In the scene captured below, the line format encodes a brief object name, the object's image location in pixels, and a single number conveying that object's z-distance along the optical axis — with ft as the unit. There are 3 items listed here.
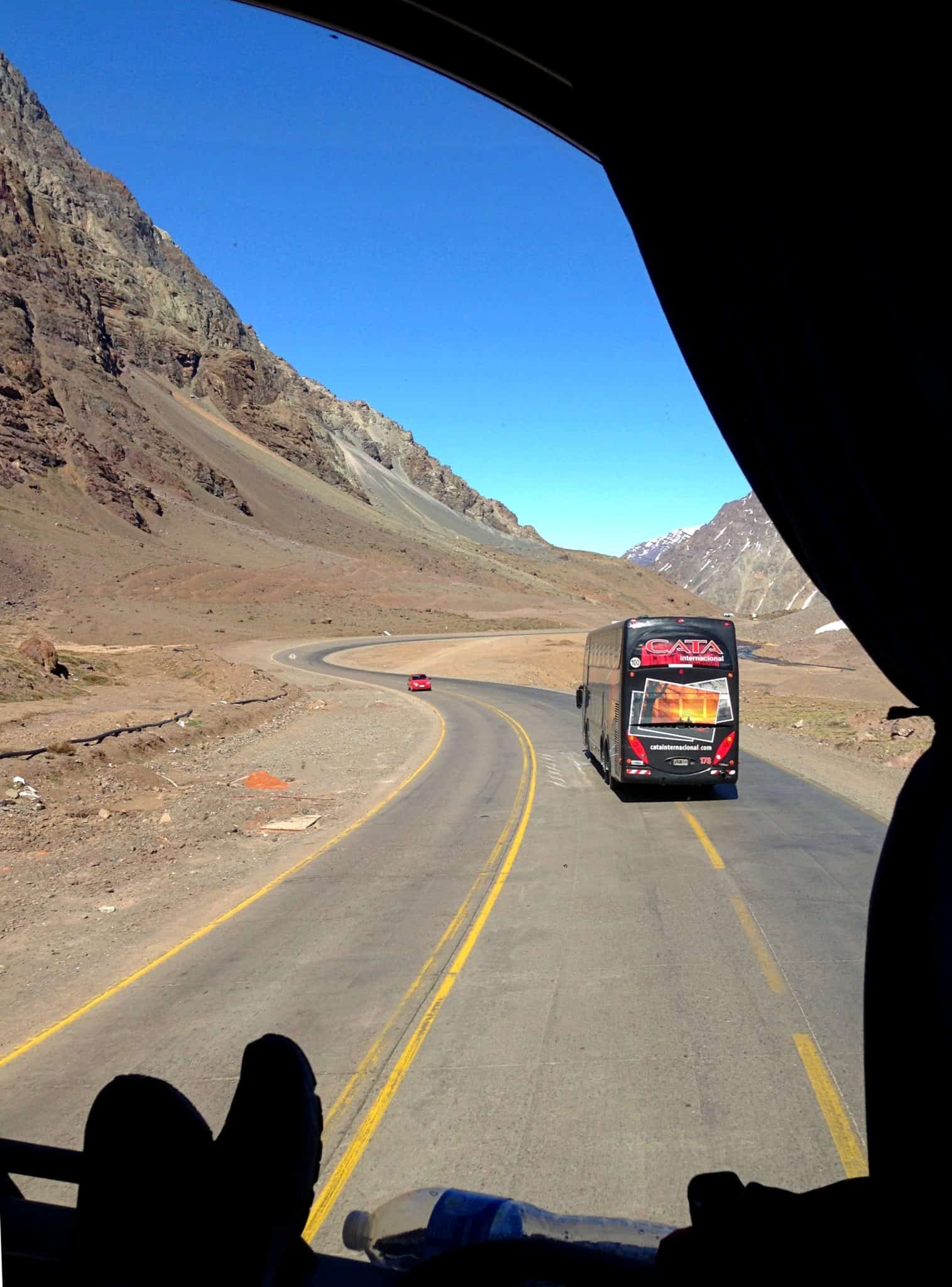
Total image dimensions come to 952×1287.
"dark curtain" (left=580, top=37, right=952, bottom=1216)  8.04
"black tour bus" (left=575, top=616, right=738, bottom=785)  57.31
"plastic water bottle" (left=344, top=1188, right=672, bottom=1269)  9.50
